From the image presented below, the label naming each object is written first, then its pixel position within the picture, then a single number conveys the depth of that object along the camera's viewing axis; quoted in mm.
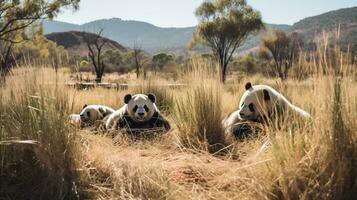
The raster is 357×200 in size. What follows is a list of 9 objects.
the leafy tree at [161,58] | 44019
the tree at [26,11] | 18188
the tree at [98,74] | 24017
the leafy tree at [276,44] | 38406
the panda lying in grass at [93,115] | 7555
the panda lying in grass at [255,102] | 5711
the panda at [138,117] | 6680
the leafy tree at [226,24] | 29359
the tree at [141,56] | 47344
